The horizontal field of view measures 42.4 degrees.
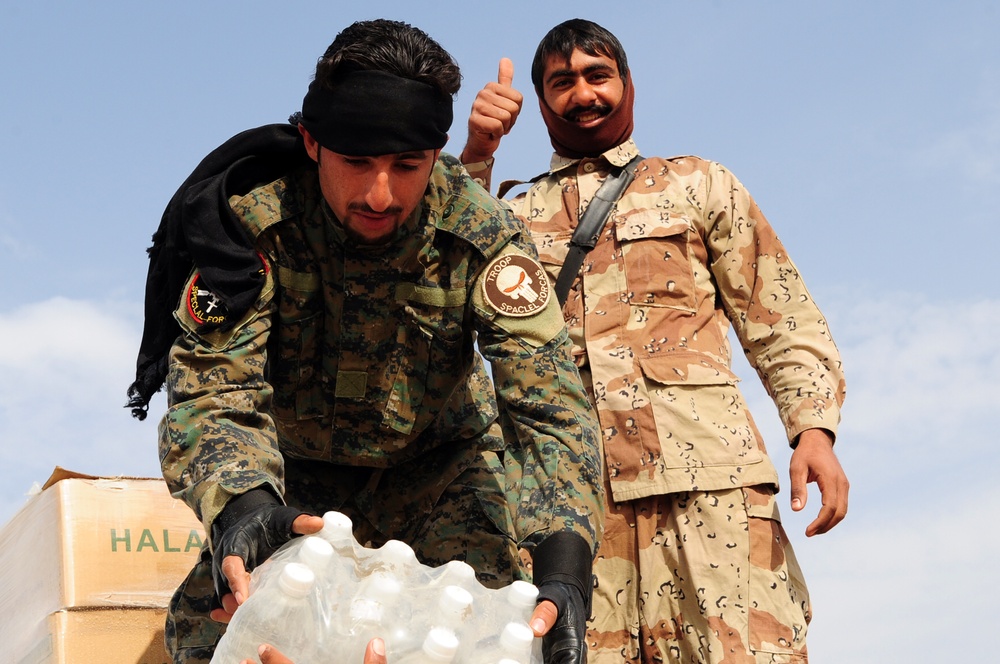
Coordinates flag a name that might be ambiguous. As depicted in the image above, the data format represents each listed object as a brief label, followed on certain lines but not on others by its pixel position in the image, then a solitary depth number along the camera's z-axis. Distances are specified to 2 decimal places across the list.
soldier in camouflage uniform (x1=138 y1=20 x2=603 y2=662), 3.29
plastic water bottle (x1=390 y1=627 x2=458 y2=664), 2.62
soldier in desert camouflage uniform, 4.25
